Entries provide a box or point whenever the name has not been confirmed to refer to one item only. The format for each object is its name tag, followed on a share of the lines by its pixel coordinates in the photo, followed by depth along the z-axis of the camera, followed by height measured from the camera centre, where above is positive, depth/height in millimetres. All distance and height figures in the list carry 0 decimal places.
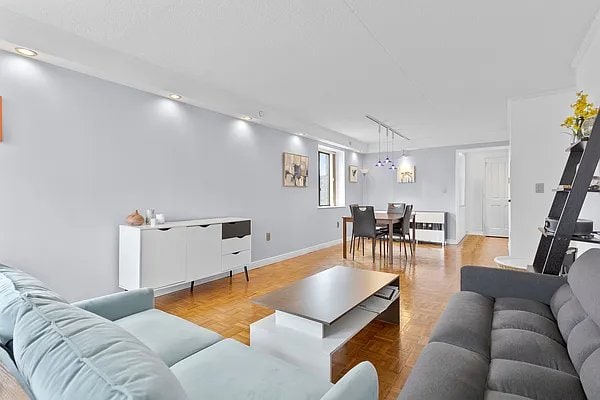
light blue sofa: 571 -368
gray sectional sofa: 1010 -600
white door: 7691 +130
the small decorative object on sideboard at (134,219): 2934 -212
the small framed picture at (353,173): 7082 +623
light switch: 3656 +182
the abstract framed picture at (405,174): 7078 +625
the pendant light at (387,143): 6408 +1346
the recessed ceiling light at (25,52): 2262 +1081
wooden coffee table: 1652 -765
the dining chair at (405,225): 5133 -407
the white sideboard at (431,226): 6418 -538
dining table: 4785 -324
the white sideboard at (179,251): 2832 -548
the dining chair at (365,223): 4902 -372
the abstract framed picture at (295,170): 5121 +507
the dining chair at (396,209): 5757 -154
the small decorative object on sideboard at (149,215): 3123 -182
